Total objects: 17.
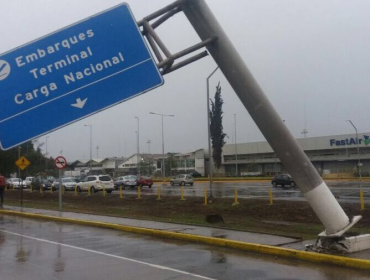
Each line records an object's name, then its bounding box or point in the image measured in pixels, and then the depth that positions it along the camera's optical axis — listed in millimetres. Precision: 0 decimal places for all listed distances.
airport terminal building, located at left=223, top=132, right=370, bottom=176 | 75125
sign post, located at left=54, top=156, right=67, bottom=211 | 23359
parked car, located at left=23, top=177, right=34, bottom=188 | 58100
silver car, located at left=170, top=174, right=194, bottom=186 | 53250
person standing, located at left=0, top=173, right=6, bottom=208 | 27531
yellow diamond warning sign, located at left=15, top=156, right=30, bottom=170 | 25984
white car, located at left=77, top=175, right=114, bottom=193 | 41812
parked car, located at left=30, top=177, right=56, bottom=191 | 48619
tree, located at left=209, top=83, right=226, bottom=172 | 76312
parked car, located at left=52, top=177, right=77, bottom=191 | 47281
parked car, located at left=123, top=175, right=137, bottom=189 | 49656
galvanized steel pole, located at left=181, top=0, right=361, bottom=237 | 9961
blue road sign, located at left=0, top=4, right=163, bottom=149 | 6430
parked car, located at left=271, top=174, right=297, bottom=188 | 43938
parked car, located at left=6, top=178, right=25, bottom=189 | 55406
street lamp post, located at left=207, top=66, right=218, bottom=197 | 25892
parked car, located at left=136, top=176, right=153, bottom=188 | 49706
